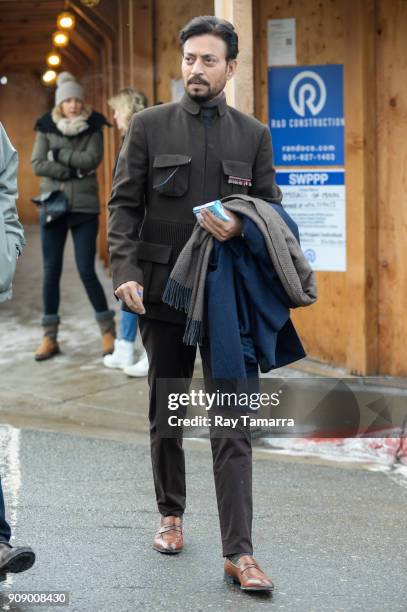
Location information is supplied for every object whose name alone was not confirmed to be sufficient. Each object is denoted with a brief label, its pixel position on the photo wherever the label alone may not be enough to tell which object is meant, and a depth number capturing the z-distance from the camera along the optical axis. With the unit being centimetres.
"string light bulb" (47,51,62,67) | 2842
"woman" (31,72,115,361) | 1320
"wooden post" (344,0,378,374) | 1145
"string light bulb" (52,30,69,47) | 2393
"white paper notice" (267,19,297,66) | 1197
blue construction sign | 1179
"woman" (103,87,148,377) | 1232
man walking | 694
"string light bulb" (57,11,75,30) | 2052
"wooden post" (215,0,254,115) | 1089
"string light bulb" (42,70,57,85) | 3039
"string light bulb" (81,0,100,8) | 1553
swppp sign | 1189
